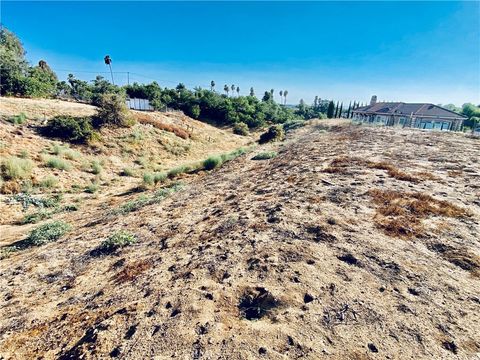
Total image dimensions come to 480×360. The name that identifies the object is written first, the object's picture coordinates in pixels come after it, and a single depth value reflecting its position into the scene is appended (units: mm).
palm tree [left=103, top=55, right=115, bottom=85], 39594
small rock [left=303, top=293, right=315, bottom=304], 3775
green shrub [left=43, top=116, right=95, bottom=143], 20188
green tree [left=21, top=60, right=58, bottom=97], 28453
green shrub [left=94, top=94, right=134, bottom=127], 24438
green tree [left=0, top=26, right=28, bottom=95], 27344
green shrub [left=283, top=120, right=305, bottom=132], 41272
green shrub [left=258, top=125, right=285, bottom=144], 29562
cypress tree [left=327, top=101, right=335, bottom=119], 60500
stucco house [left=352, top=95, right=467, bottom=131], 39375
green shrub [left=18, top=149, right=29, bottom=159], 15670
